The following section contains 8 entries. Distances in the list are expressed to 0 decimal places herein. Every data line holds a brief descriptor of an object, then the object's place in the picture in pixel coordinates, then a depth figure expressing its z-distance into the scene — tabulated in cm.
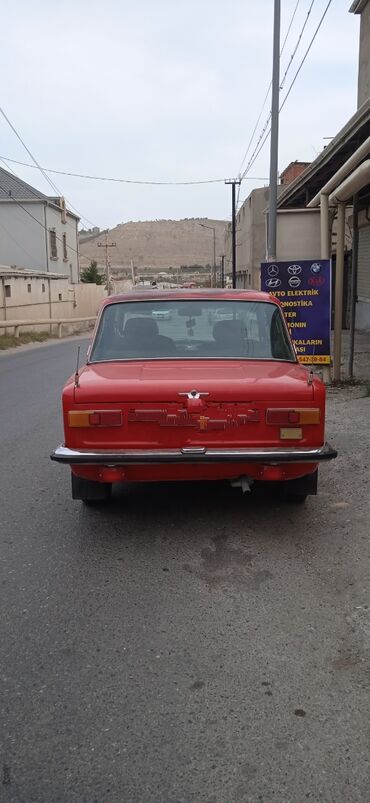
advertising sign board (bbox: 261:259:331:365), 1003
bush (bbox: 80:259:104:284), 6338
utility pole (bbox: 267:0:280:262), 1414
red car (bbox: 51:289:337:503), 426
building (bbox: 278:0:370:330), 962
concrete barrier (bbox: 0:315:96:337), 2364
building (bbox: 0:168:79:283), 3950
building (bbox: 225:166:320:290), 1179
